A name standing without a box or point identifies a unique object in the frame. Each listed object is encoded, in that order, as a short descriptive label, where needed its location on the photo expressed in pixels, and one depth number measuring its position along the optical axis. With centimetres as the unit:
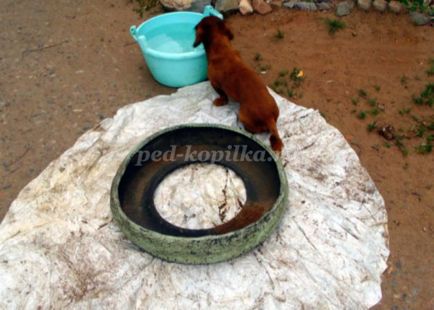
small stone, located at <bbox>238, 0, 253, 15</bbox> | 394
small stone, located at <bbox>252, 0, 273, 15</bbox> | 394
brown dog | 252
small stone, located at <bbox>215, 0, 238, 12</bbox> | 392
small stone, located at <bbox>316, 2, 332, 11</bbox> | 391
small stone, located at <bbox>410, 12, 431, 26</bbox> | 371
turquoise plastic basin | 295
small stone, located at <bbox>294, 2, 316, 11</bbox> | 392
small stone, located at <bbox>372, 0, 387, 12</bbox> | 381
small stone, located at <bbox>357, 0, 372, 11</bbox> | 384
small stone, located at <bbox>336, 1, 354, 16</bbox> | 384
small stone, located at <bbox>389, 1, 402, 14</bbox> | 379
